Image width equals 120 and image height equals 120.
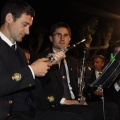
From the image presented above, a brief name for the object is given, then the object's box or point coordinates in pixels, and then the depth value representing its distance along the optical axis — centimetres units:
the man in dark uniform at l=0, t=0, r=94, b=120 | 243
